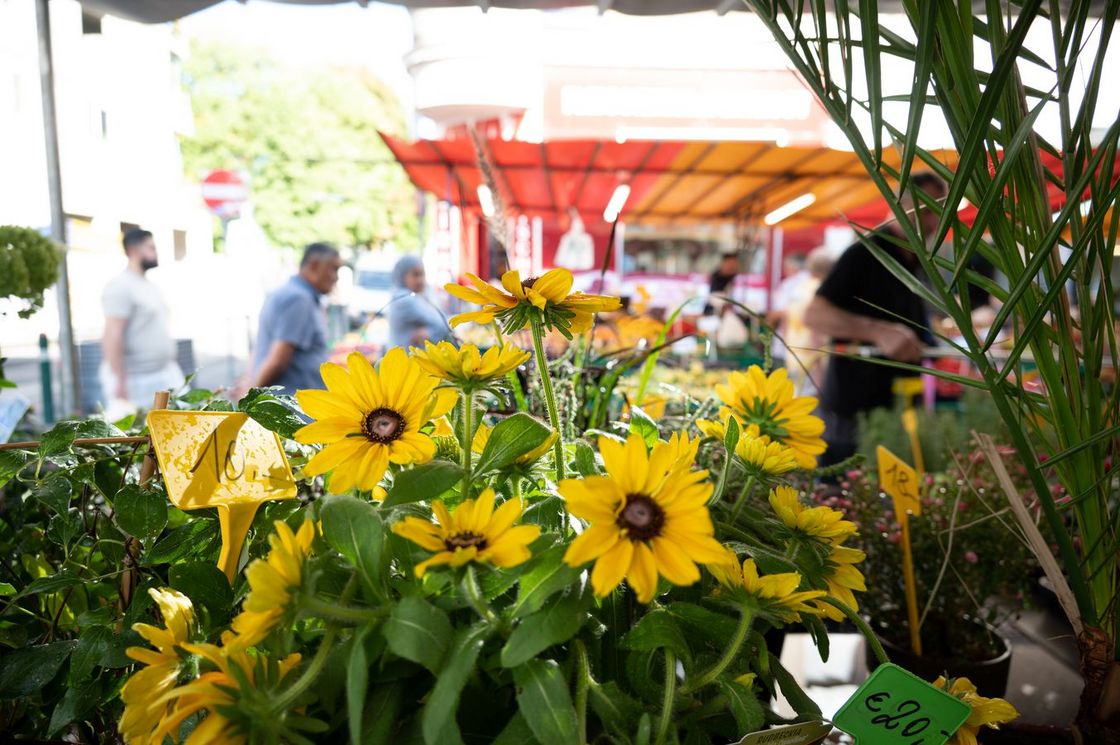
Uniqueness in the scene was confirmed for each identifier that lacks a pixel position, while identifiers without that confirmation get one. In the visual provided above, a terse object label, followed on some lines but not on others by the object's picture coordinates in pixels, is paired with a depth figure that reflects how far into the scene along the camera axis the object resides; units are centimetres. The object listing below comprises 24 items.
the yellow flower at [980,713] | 53
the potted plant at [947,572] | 101
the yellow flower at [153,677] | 45
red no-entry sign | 834
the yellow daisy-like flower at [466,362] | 50
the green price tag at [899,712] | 52
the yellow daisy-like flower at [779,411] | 69
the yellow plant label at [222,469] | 56
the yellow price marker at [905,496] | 91
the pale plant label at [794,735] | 45
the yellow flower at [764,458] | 60
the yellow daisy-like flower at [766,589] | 47
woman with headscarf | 298
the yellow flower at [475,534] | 41
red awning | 493
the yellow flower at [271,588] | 39
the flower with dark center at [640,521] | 39
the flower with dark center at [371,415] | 49
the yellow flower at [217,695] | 40
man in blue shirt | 296
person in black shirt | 254
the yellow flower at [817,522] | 56
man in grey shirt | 333
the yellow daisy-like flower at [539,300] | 54
